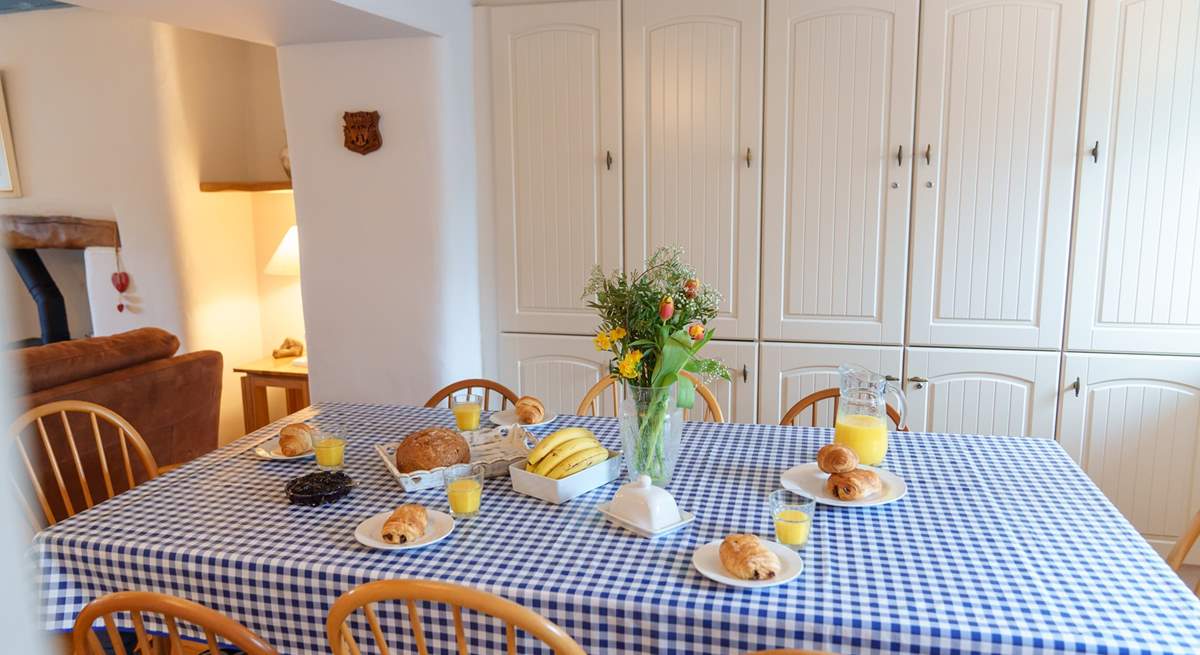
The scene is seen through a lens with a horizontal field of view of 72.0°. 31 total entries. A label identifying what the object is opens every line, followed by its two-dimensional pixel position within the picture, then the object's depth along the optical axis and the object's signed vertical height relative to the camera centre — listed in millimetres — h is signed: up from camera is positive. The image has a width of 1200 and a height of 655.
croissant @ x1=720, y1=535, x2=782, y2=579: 1293 -567
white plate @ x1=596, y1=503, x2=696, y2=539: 1486 -590
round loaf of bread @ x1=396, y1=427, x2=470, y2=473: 1736 -522
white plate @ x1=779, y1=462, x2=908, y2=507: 1604 -585
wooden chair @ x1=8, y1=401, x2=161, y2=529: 1885 -546
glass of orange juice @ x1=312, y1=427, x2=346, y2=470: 1824 -540
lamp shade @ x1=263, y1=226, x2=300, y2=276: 3805 -237
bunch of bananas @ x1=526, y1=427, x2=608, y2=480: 1686 -523
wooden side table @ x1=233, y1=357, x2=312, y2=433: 3725 -797
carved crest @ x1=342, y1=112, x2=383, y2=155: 2895 +256
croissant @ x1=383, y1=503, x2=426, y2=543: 1441 -560
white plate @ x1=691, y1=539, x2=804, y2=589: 1288 -593
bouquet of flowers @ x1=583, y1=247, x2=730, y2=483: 1633 -279
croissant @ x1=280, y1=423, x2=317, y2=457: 1902 -536
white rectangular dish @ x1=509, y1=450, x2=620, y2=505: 1650 -568
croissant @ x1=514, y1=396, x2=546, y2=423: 2109 -532
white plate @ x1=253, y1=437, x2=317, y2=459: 1897 -565
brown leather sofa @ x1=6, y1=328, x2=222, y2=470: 2479 -546
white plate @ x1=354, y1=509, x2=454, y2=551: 1437 -585
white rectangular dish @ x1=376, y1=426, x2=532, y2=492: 1706 -561
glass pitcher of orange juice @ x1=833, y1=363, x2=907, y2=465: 1795 -480
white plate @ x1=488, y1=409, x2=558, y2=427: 2127 -557
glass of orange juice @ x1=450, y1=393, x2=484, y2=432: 2072 -527
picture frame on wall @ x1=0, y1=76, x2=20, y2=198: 4539 +261
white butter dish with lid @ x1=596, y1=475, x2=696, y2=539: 1494 -568
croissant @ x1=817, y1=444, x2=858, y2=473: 1651 -526
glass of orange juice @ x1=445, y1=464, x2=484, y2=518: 1571 -552
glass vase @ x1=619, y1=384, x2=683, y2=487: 1677 -470
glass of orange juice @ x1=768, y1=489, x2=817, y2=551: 1416 -554
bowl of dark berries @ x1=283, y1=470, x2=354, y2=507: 1632 -562
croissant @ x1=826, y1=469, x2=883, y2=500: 1598 -560
